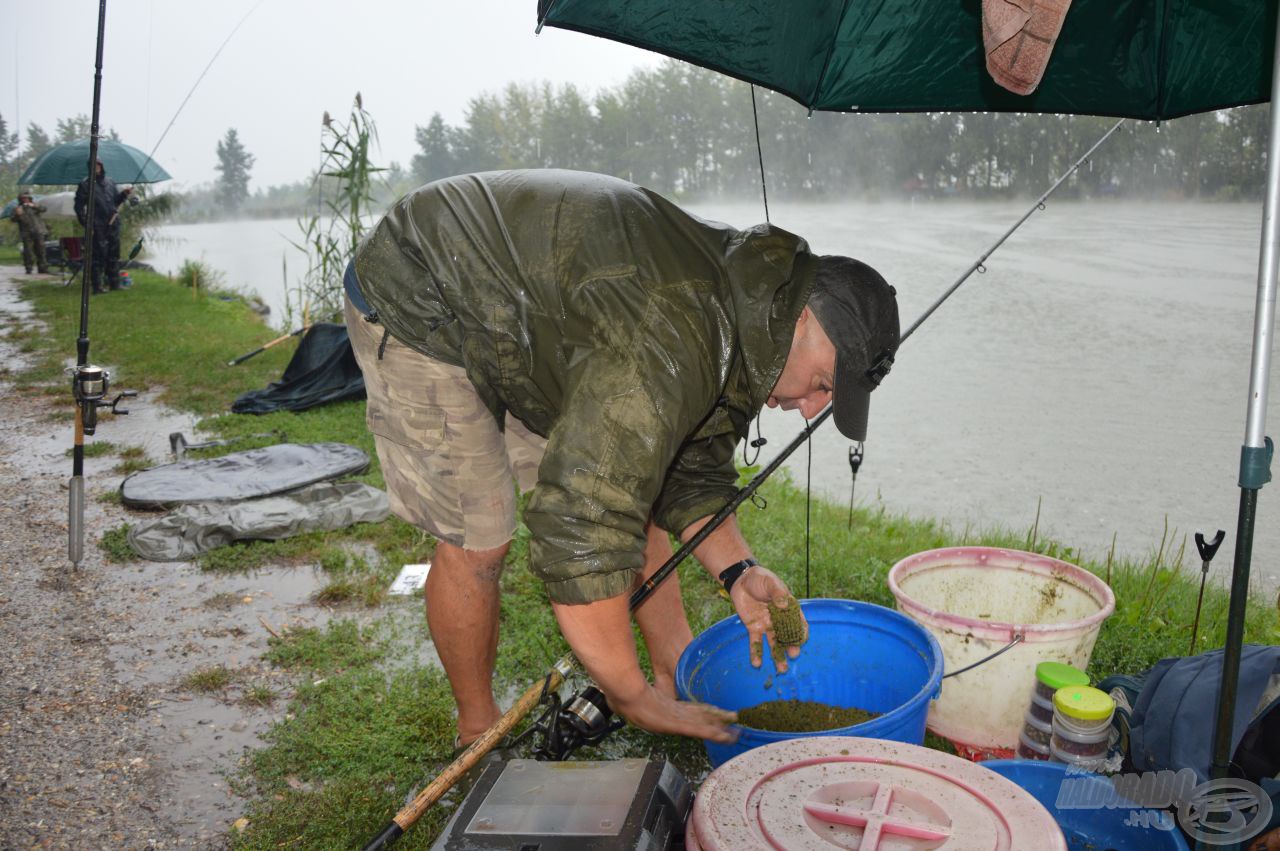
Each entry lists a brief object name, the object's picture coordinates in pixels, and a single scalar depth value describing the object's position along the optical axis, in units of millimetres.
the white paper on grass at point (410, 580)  3381
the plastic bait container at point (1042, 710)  2203
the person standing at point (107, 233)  11727
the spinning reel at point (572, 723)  1990
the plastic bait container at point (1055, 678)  2139
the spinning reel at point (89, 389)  3570
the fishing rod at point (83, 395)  3531
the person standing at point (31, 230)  14156
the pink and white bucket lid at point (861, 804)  1326
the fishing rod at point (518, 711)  1978
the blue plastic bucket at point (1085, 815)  1749
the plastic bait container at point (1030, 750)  2248
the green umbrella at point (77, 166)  11484
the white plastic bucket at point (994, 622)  2246
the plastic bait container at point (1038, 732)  2236
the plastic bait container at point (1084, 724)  1935
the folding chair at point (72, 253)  13117
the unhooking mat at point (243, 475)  4289
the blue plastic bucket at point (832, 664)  2168
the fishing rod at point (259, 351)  7395
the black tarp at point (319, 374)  6098
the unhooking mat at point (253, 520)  3809
